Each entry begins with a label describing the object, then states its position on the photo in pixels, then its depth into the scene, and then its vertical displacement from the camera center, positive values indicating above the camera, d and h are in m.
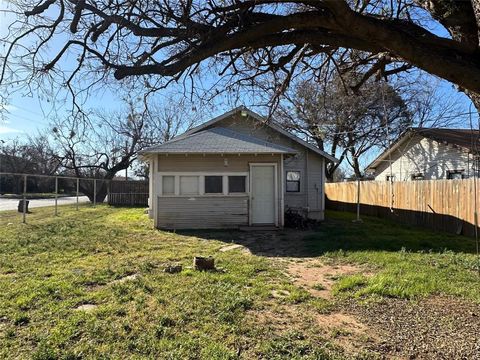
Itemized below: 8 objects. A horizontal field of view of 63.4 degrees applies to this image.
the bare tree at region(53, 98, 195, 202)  31.69 +2.87
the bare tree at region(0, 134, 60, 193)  42.78 +3.16
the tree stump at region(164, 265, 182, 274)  7.00 -1.44
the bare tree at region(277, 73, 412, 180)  24.59 +4.84
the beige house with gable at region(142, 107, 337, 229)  13.71 +0.19
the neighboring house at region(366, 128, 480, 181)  18.14 +1.88
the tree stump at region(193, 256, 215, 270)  7.15 -1.36
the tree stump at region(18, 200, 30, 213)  20.33 -0.95
